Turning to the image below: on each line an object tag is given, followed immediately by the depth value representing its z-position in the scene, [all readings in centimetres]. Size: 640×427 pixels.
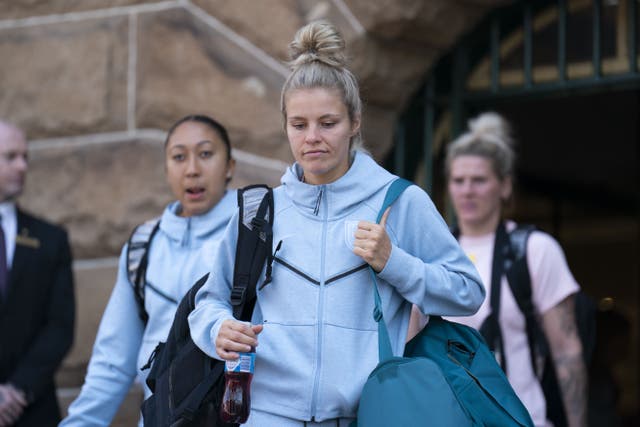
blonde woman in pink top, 837
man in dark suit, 910
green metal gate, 997
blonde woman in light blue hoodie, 570
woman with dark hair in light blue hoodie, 754
